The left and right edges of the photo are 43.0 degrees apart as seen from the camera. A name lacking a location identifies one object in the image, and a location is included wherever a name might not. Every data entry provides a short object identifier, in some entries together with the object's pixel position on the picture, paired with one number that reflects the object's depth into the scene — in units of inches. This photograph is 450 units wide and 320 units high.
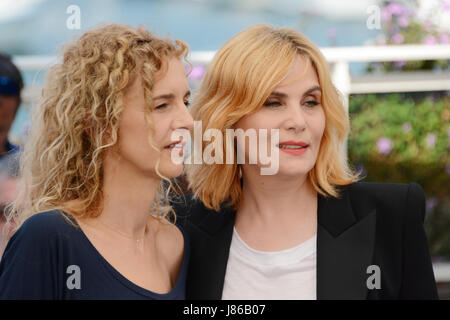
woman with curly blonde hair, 74.5
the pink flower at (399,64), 177.3
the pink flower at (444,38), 184.1
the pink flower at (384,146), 162.9
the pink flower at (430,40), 183.8
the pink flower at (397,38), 186.5
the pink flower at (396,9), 186.2
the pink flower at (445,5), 184.5
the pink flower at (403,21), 187.0
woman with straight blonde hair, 83.1
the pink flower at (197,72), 154.1
